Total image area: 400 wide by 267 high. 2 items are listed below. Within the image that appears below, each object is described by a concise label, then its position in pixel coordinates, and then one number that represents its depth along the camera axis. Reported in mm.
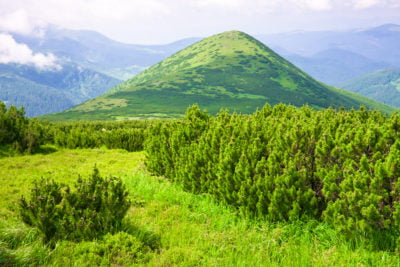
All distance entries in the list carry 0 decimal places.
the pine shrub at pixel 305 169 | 5527
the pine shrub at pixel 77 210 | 5691
